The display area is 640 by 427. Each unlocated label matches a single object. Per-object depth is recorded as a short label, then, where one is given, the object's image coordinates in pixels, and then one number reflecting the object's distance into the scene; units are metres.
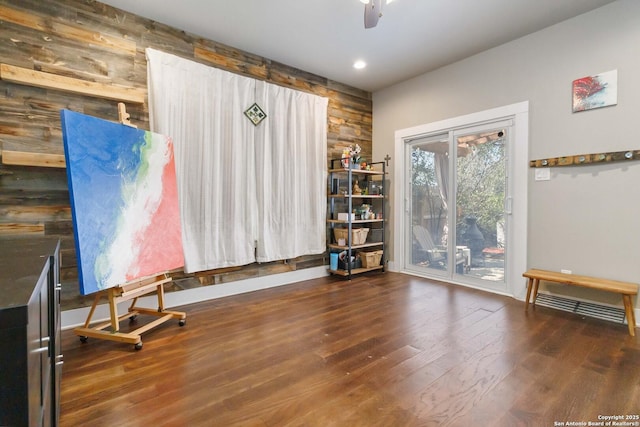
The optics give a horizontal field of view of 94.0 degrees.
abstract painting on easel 1.98
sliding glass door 3.55
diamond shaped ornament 3.51
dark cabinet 0.49
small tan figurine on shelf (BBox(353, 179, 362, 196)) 4.50
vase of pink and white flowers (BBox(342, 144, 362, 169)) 4.24
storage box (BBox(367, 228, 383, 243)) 4.76
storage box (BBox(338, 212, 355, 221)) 4.19
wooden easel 2.22
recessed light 3.85
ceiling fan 1.95
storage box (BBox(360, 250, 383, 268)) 4.46
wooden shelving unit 4.25
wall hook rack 2.61
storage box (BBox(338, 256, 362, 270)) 4.31
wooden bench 2.43
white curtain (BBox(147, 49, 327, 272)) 3.05
